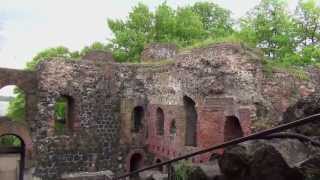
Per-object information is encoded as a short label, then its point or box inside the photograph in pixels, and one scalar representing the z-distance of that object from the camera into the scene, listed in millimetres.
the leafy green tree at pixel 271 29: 29352
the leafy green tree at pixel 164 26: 32688
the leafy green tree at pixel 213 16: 38094
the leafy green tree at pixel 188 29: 32781
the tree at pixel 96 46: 34566
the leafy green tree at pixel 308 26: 29938
